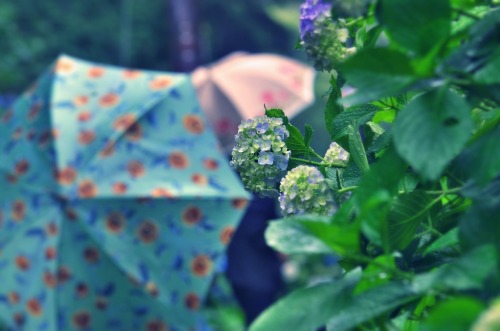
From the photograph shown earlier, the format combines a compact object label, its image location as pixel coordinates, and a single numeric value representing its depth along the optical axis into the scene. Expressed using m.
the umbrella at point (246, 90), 6.79
